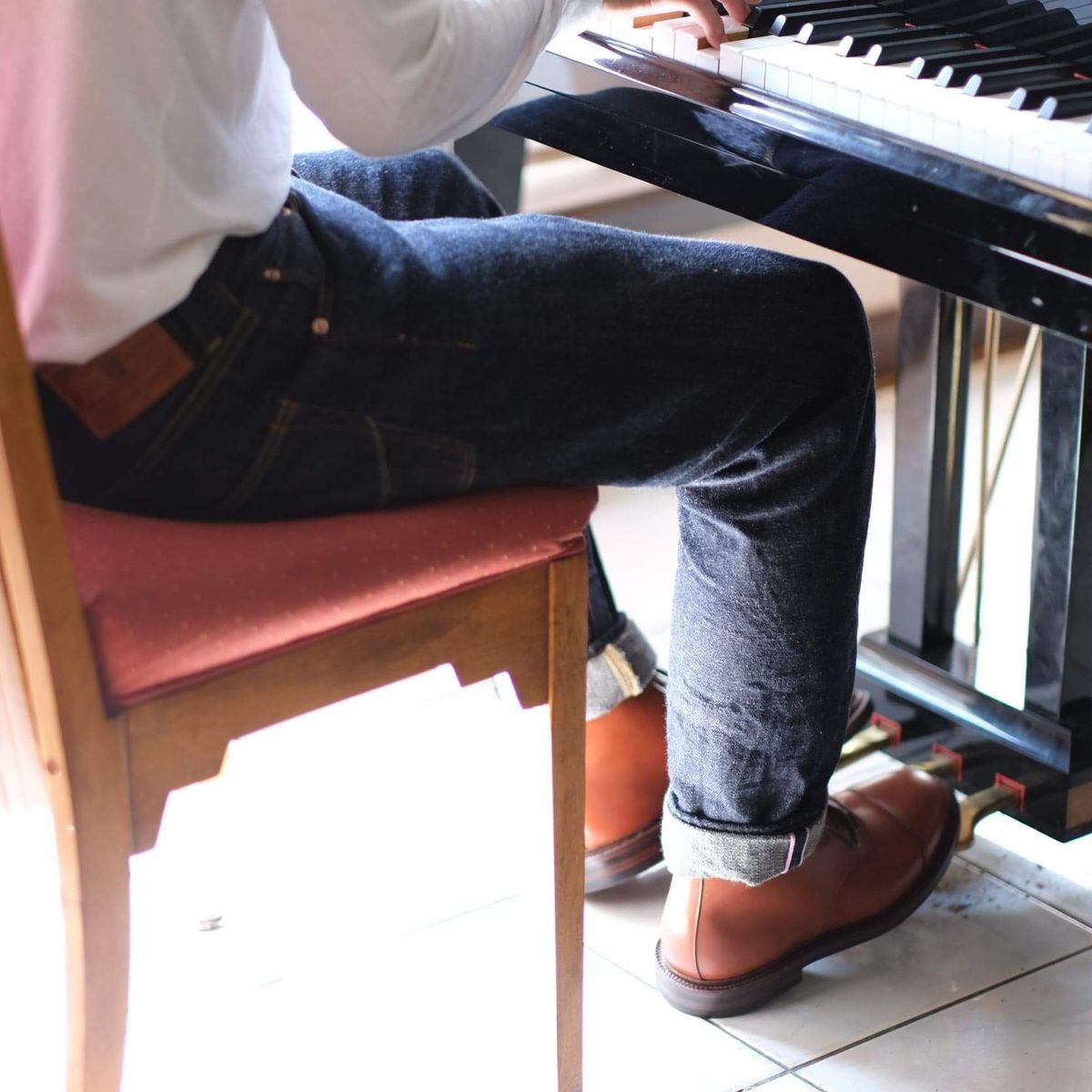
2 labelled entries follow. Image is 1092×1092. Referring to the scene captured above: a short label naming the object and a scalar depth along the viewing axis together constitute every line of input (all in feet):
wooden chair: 9.46
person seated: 9.47
